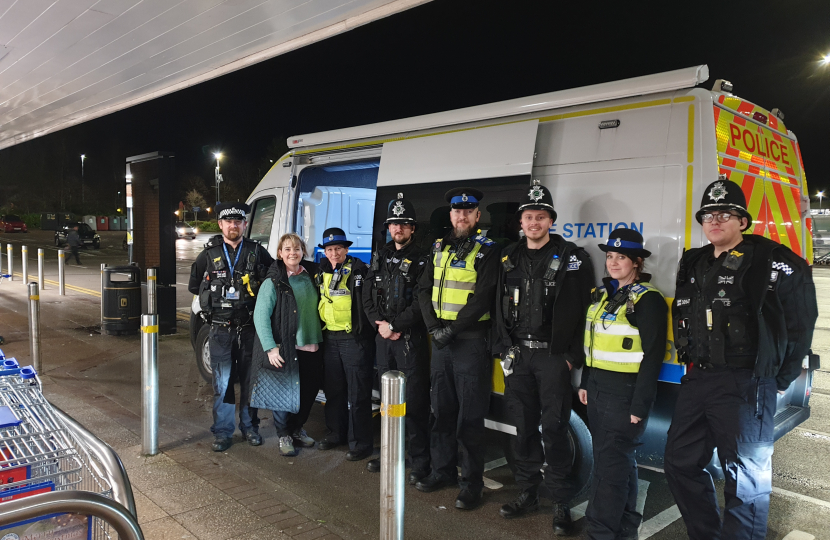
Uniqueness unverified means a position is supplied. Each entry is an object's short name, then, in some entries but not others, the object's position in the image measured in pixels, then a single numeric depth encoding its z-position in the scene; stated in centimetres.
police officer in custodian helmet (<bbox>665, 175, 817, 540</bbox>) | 293
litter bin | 928
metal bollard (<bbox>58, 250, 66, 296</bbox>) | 1345
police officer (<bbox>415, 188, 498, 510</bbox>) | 397
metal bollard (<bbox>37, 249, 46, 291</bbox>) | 1352
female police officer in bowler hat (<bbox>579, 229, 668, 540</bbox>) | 322
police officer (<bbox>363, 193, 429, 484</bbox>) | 435
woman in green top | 472
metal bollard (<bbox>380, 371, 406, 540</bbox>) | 274
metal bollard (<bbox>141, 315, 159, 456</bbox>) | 453
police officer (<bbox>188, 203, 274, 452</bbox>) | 493
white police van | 353
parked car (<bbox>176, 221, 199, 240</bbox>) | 4575
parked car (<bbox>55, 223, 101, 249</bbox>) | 3065
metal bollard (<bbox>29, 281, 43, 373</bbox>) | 680
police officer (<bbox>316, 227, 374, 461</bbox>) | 475
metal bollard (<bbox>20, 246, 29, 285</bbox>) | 1384
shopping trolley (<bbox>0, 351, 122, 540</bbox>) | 171
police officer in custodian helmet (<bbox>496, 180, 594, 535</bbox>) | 362
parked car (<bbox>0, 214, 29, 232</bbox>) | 4416
